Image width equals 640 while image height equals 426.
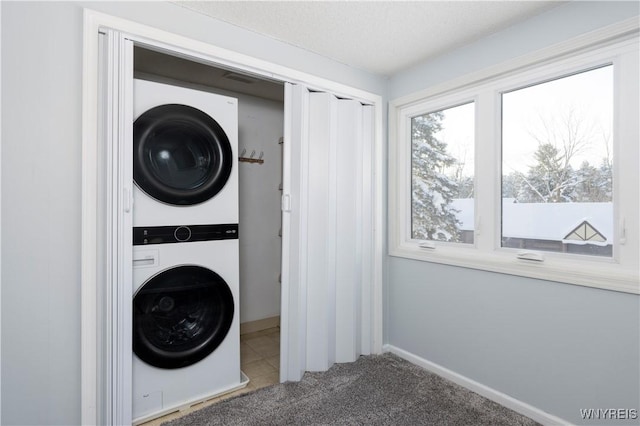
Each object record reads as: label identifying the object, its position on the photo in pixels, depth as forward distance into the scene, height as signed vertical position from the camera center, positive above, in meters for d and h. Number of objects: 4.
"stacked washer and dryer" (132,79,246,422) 1.86 -0.23
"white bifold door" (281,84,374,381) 2.28 -0.14
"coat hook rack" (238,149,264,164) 3.21 +0.53
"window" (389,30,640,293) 1.62 +0.28
